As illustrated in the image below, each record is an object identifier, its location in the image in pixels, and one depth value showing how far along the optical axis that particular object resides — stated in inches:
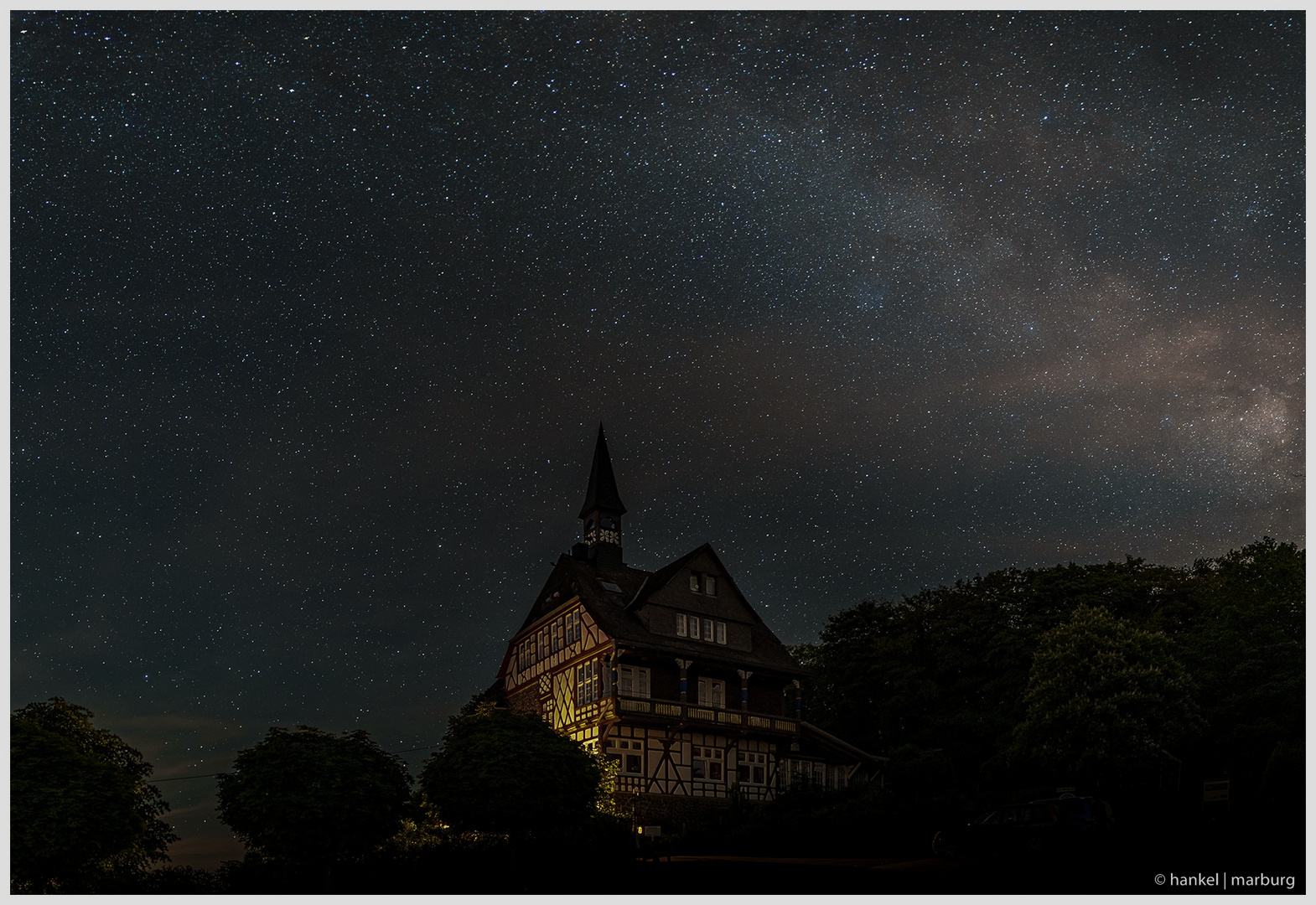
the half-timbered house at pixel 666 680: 1781.5
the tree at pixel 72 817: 887.7
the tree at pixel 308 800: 1013.8
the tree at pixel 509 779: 1231.5
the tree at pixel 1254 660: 1631.0
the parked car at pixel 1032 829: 1085.8
